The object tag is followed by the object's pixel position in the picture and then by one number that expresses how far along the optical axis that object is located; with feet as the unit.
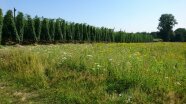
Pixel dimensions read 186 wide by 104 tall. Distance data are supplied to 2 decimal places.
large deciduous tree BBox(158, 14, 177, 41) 147.73
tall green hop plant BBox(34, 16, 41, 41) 58.19
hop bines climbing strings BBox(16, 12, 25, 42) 51.19
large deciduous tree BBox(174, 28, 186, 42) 130.85
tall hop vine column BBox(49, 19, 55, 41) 63.84
